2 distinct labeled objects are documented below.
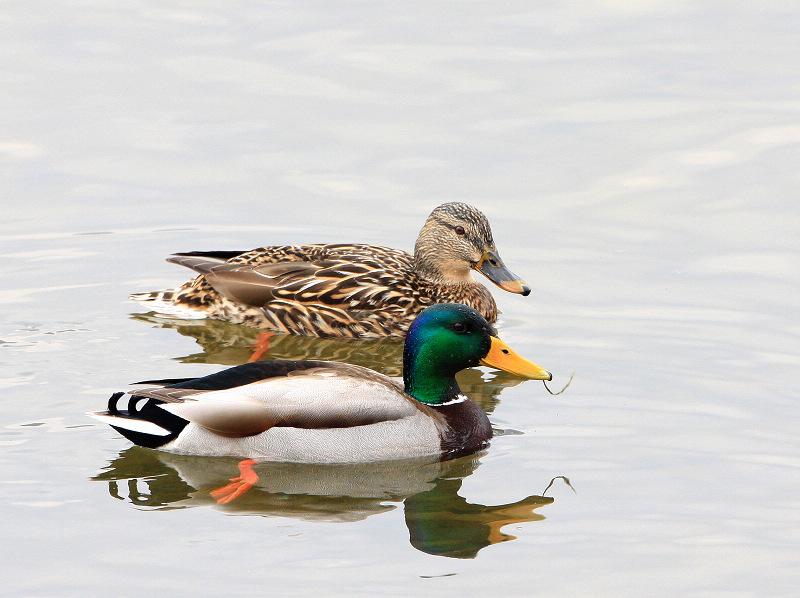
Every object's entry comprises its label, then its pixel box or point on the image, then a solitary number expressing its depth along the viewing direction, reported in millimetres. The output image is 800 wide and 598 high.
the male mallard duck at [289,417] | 19234
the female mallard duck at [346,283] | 25109
